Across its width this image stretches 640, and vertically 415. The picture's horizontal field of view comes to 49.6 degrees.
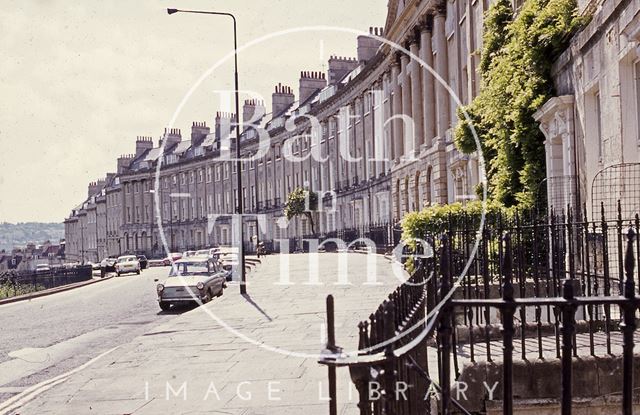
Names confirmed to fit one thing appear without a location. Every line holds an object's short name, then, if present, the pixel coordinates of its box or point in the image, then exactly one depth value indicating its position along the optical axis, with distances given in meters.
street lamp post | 22.50
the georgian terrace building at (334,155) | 35.19
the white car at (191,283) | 21.47
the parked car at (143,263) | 65.54
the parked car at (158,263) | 68.22
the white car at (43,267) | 68.03
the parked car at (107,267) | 51.41
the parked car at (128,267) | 51.97
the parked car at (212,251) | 45.98
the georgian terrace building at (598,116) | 10.47
